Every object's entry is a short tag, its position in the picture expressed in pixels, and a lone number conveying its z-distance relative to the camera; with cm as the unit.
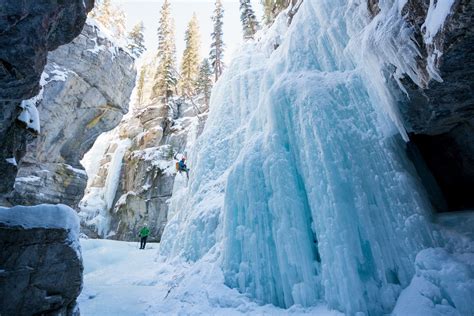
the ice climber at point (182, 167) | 1771
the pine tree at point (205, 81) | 3011
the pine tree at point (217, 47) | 2847
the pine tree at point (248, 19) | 2567
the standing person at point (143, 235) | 1728
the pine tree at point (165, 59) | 3180
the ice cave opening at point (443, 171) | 697
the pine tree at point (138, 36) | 3274
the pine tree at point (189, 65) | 3428
